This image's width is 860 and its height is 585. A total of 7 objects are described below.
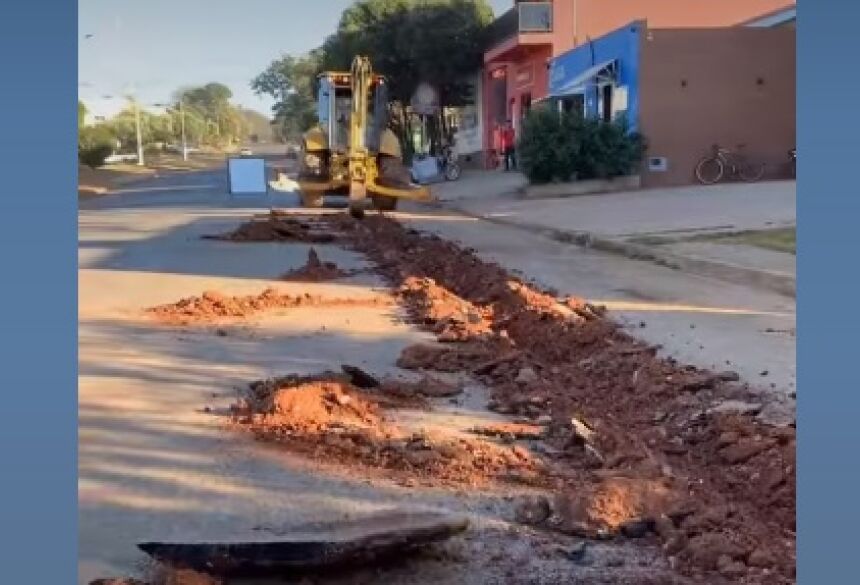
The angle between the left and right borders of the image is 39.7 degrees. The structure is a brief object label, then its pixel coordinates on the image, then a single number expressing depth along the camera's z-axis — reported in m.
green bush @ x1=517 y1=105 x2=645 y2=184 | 30.16
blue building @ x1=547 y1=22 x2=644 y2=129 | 31.66
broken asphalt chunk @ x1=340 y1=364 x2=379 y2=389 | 7.91
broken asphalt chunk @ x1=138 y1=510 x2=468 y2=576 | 4.38
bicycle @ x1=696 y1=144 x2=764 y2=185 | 30.25
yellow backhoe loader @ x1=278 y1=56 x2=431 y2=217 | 23.16
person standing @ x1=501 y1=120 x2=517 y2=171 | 42.31
